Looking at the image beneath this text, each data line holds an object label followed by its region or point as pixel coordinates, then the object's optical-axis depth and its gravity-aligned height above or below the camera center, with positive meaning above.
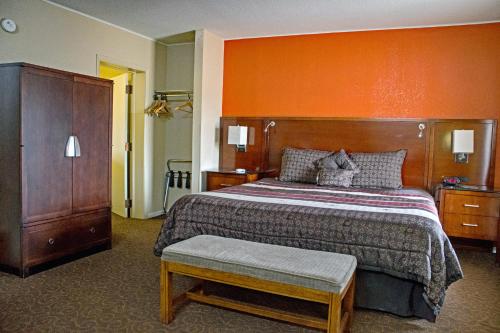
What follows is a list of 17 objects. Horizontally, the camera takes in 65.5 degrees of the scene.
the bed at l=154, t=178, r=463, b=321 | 2.33 -0.59
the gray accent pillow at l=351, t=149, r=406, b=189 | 3.98 -0.26
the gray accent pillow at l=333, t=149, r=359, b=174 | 4.06 -0.19
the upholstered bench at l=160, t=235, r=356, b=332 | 1.99 -0.72
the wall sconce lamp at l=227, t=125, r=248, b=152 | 4.77 +0.07
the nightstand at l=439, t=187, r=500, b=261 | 3.70 -0.62
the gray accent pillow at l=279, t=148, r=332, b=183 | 4.25 -0.26
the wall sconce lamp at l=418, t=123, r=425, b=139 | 4.29 +0.19
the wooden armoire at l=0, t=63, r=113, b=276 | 3.04 -0.24
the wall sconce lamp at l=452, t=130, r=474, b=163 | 3.98 +0.07
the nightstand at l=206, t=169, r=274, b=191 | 4.46 -0.44
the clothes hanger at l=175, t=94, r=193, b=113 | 5.21 +0.44
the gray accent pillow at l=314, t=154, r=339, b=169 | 4.08 -0.21
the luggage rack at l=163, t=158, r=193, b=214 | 5.44 -0.53
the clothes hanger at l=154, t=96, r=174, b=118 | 5.13 +0.38
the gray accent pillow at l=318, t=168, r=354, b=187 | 3.91 -0.34
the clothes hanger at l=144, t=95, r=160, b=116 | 5.13 +0.39
